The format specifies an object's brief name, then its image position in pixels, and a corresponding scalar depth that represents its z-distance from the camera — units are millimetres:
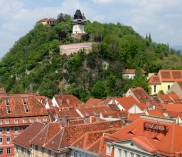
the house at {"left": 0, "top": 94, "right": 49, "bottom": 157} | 63531
